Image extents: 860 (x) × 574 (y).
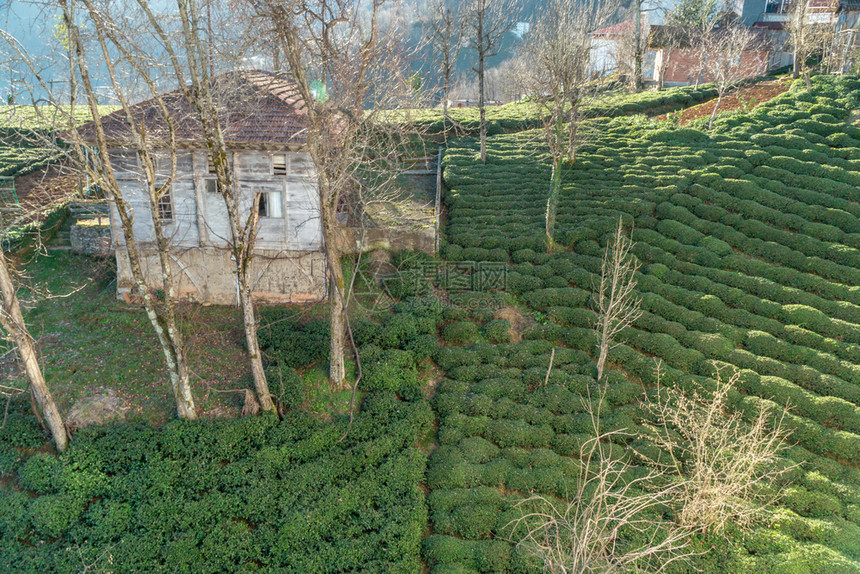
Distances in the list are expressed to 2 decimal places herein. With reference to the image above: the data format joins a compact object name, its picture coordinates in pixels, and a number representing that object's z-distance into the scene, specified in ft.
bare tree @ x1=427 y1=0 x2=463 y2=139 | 91.04
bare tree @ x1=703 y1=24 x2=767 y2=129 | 101.96
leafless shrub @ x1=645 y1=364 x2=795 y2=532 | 37.11
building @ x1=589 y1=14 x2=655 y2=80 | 133.39
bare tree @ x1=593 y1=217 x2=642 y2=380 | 47.98
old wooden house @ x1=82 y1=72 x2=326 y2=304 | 53.31
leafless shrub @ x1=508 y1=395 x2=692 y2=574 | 35.78
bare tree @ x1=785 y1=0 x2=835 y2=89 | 102.04
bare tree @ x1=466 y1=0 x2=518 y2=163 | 82.07
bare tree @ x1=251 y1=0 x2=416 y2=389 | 39.70
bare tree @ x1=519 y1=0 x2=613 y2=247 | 65.21
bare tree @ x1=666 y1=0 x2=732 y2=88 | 131.85
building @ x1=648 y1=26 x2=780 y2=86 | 126.82
